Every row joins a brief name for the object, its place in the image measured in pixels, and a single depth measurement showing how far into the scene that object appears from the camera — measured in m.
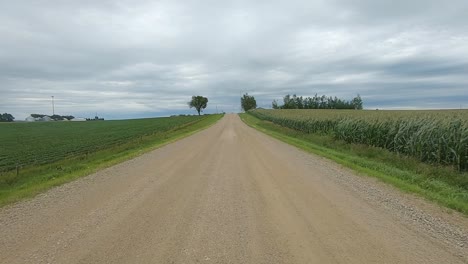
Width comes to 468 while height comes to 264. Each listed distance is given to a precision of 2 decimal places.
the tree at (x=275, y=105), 157.10
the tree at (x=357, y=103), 144.74
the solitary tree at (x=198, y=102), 165.12
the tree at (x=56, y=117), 167.96
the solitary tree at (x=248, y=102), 180.00
